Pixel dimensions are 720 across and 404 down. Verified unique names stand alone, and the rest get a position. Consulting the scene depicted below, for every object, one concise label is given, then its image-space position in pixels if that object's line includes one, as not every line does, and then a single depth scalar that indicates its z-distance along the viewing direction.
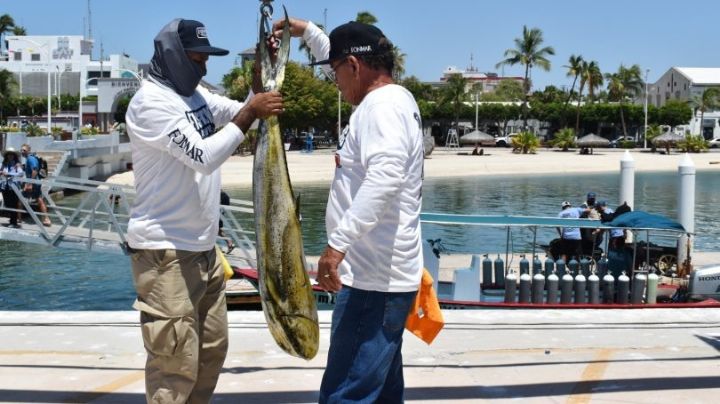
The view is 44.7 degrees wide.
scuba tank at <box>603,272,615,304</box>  12.93
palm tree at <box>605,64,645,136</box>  121.00
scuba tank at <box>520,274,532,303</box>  12.65
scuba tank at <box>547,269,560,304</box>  12.76
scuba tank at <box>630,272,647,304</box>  13.05
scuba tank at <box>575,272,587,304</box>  12.77
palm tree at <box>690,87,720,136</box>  115.62
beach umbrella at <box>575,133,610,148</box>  85.12
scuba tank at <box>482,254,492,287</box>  14.75
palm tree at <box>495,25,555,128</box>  101.69
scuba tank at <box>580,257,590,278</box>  13.72
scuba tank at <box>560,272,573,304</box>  12.81
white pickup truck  98.33
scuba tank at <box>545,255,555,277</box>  13.52
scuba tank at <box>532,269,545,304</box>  12.71
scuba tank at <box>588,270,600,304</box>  12.74
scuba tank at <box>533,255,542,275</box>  13.48
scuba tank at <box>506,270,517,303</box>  12.94
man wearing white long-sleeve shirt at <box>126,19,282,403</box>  4.08
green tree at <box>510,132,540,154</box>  84.12
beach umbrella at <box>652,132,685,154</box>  87.00
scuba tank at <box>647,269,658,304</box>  13.08
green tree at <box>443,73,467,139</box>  101.69
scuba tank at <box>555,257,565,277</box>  13.45
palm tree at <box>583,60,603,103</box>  108.19
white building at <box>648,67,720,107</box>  125.31
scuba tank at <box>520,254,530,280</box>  13.49
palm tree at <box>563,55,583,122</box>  108.19
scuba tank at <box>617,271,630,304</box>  12.89
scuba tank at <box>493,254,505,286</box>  14.55
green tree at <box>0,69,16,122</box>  108.19
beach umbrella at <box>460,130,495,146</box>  85.43
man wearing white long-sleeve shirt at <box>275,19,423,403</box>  3.70
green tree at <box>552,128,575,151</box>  91.28
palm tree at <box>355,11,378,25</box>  95.25
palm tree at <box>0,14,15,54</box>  126.28
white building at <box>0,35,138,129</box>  137.62
